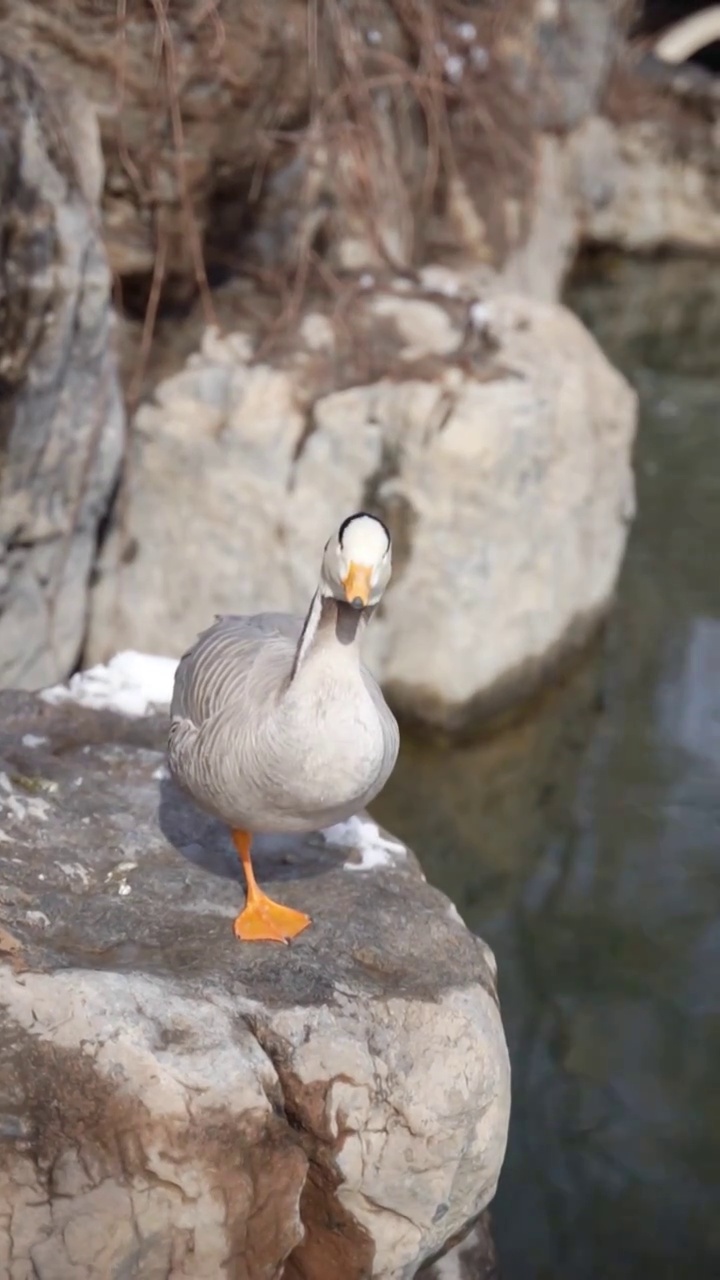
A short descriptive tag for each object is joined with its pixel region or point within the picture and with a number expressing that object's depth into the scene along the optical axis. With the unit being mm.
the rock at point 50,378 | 3814
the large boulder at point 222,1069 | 2016
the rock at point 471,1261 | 2736
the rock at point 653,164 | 11133
